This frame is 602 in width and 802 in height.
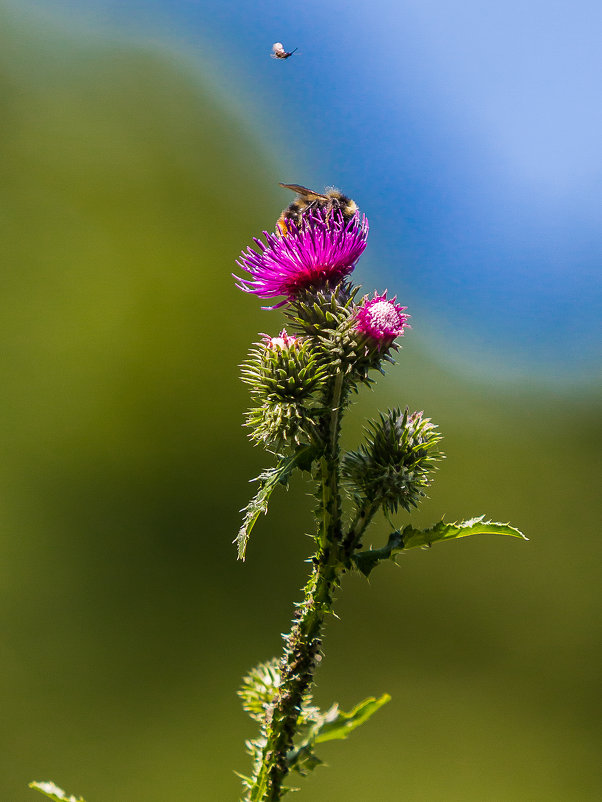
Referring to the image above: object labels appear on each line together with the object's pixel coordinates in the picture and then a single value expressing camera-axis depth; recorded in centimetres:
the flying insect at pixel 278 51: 258
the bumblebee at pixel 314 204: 274
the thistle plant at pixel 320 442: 197
